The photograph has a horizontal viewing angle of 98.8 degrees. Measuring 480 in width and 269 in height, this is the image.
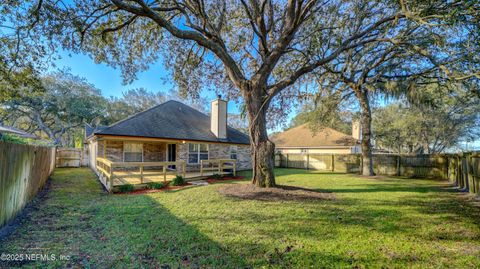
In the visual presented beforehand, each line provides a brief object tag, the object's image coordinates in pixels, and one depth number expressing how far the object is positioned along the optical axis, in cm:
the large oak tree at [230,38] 683
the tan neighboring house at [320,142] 2102
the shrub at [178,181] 901
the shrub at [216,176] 1133
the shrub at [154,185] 844
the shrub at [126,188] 779
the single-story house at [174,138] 1154
